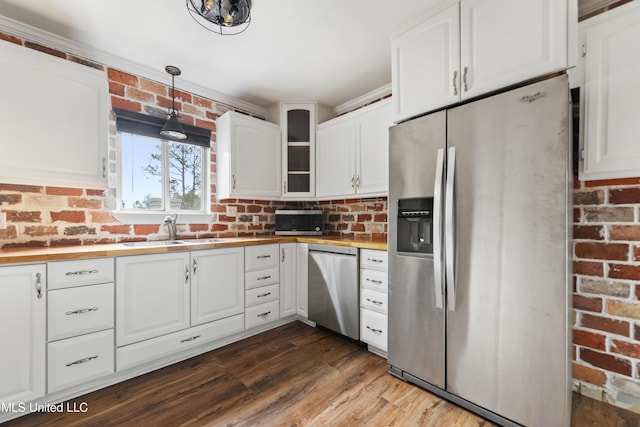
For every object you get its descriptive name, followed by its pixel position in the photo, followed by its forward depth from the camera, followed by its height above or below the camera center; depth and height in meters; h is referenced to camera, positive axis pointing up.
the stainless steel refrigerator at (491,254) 1.26 -0.22
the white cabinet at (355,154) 2.45 +0.59
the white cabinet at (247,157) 2.73 +0.59
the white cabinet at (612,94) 1.36 +0.62
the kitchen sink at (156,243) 2.17 -0.26
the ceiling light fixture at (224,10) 1.36 +1.04
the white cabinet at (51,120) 1.67 +0.61
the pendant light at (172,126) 2.19 +0.70
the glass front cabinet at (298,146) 3.06 +0.76
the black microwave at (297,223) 3.08 -0.11
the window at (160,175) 2.38 +0.36
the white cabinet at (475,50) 1.28 +0.90
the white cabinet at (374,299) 2.12 -0.69
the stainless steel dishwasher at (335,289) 2.31 -0.68
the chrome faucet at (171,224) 2.46 -0.10
